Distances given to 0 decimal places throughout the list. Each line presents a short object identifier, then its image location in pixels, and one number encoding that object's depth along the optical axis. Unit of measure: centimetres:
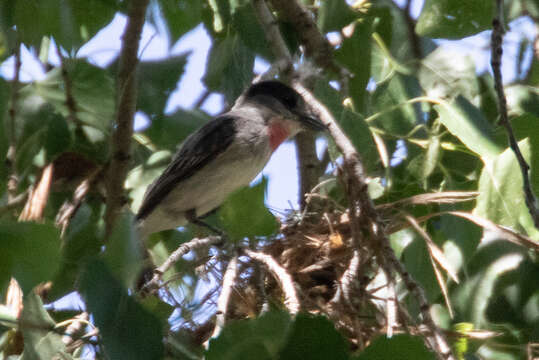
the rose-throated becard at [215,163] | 731
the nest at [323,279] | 430
